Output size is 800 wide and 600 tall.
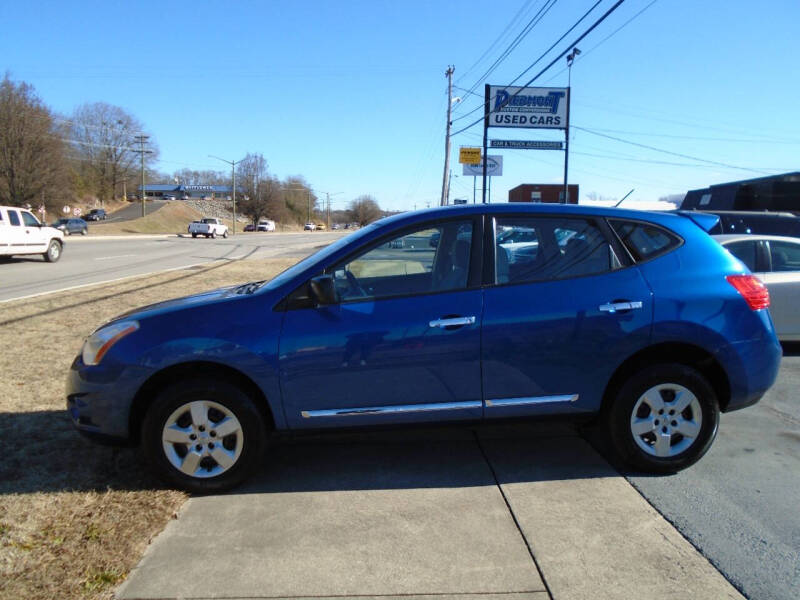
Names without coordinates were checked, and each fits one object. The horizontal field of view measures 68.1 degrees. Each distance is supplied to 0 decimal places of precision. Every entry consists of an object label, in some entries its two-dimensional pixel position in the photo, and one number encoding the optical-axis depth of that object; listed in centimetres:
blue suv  356
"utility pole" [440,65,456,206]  3891
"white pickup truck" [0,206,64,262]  1903
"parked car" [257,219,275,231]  9831
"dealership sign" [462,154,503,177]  4612
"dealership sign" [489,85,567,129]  2783
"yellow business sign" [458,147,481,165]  4184
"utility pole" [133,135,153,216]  8919
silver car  693
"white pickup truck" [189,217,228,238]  5794
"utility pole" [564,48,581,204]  1982
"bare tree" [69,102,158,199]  10019
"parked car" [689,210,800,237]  874
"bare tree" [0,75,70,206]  5309
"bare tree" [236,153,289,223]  11819
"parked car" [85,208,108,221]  8575
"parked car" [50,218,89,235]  5353
